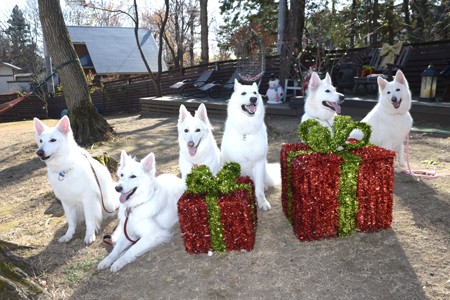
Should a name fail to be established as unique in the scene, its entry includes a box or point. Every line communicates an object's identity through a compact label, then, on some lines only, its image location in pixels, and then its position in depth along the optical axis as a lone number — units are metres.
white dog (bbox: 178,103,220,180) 3.61
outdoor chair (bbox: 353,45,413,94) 9.49
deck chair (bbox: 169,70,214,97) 14.89
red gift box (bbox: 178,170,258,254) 2.85
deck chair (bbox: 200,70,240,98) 14.06
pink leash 4.41
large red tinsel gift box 2.85
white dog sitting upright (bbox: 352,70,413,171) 4.38
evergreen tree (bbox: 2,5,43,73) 45.01
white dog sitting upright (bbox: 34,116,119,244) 3.45
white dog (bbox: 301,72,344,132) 4.26
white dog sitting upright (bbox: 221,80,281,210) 3.59
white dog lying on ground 3.08
